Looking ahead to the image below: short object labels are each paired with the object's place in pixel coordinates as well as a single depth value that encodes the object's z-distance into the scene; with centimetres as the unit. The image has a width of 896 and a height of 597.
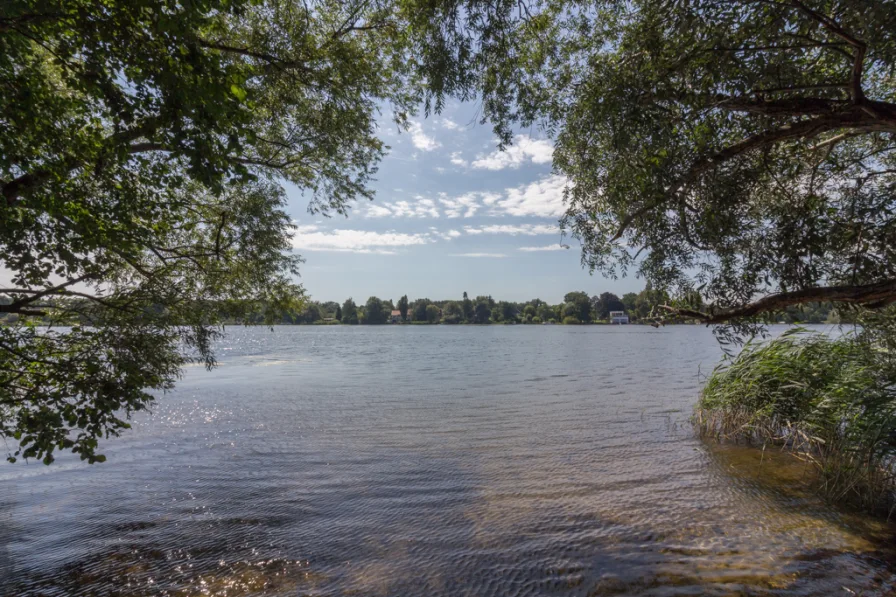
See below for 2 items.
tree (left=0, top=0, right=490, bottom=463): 460
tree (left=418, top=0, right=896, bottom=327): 568
